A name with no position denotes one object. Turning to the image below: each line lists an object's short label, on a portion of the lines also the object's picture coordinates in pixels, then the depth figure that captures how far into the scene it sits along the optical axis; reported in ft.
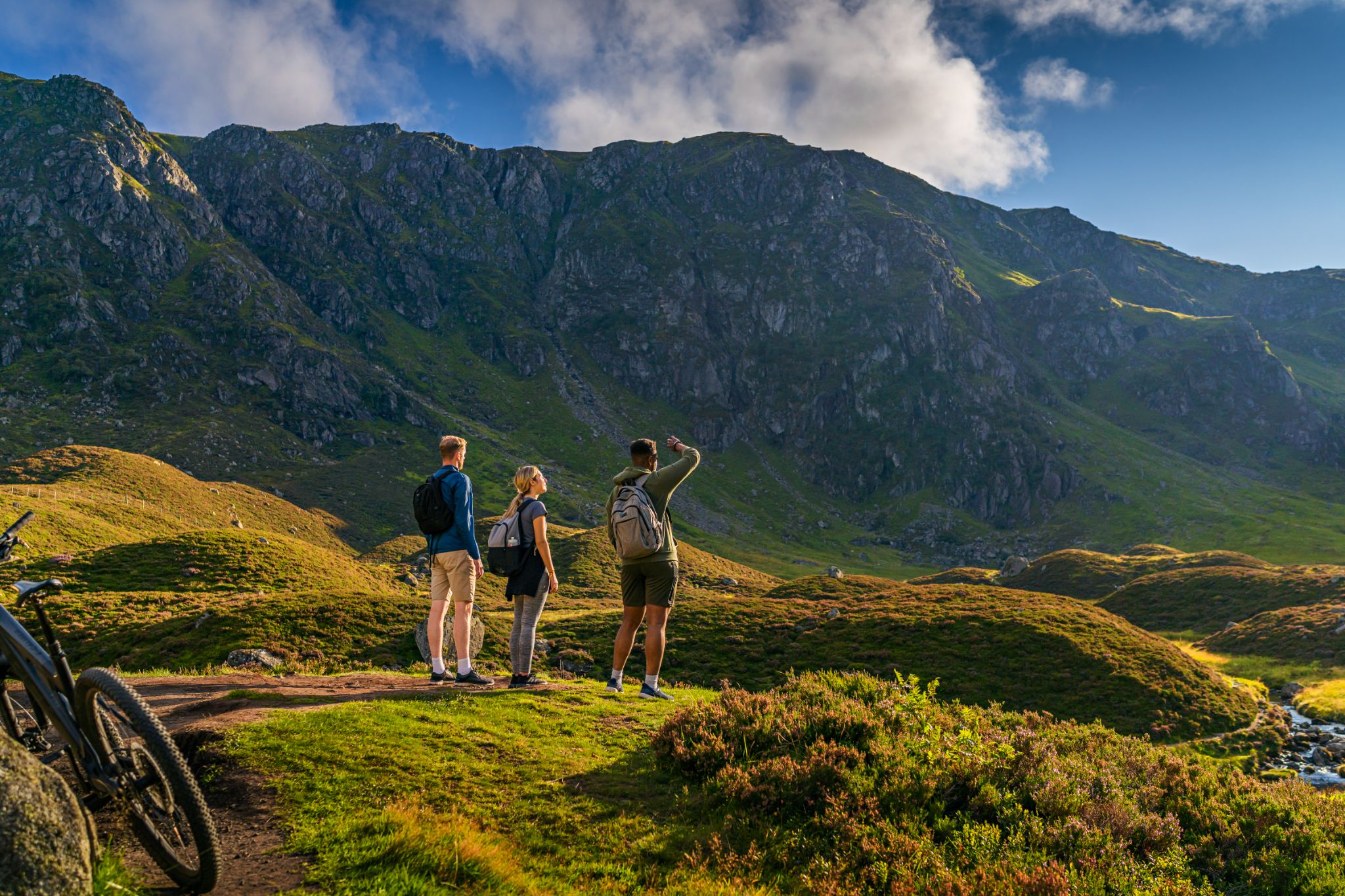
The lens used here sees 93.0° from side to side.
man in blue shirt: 42.14
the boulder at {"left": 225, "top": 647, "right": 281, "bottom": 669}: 85.05
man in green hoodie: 41.01
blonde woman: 42.39
